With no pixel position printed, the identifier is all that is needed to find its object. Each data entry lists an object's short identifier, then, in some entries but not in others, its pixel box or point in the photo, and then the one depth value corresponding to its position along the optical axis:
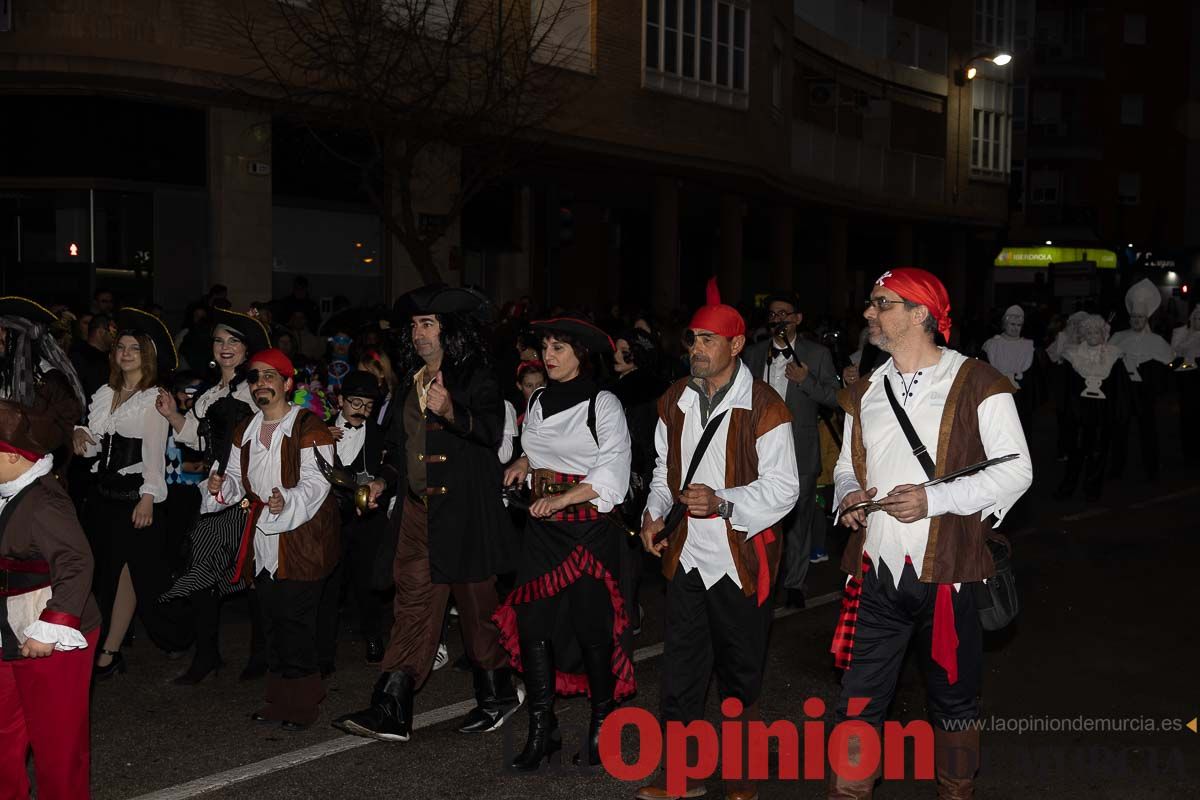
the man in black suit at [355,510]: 7.90
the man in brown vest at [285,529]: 6.44
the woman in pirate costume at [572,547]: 5.79
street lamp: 41.12
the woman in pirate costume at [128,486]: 7.29
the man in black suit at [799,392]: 8.77
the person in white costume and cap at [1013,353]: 14.84
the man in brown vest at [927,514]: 4.64
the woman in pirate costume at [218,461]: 6.94
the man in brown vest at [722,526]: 5.27
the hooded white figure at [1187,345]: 16.45
